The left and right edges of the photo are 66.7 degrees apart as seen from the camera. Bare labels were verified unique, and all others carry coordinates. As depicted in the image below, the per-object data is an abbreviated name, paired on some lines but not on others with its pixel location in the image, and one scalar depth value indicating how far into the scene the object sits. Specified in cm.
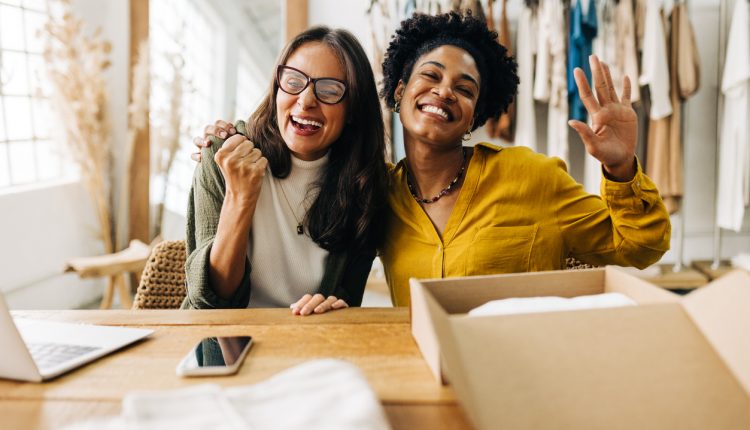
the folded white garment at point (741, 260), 336
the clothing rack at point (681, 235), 348
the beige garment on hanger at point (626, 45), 316
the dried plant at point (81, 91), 324
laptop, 85
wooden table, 77
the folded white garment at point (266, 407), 62
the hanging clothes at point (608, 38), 320
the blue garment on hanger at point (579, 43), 312
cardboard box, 64
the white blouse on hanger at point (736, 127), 317
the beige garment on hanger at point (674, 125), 322
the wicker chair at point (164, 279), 161
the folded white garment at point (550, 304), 85
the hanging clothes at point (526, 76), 325
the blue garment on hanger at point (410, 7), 329
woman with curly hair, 150
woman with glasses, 163
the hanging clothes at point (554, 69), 317
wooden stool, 295
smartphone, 87
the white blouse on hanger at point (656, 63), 315
